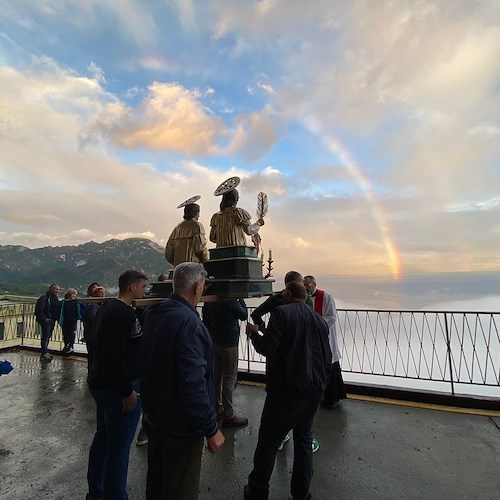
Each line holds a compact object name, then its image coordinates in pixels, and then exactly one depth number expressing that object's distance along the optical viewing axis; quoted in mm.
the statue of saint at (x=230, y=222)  4137
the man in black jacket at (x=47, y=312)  7816
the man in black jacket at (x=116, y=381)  2277
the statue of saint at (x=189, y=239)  3998
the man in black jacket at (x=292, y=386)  2412
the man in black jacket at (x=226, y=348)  3945
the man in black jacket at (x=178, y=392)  1736
